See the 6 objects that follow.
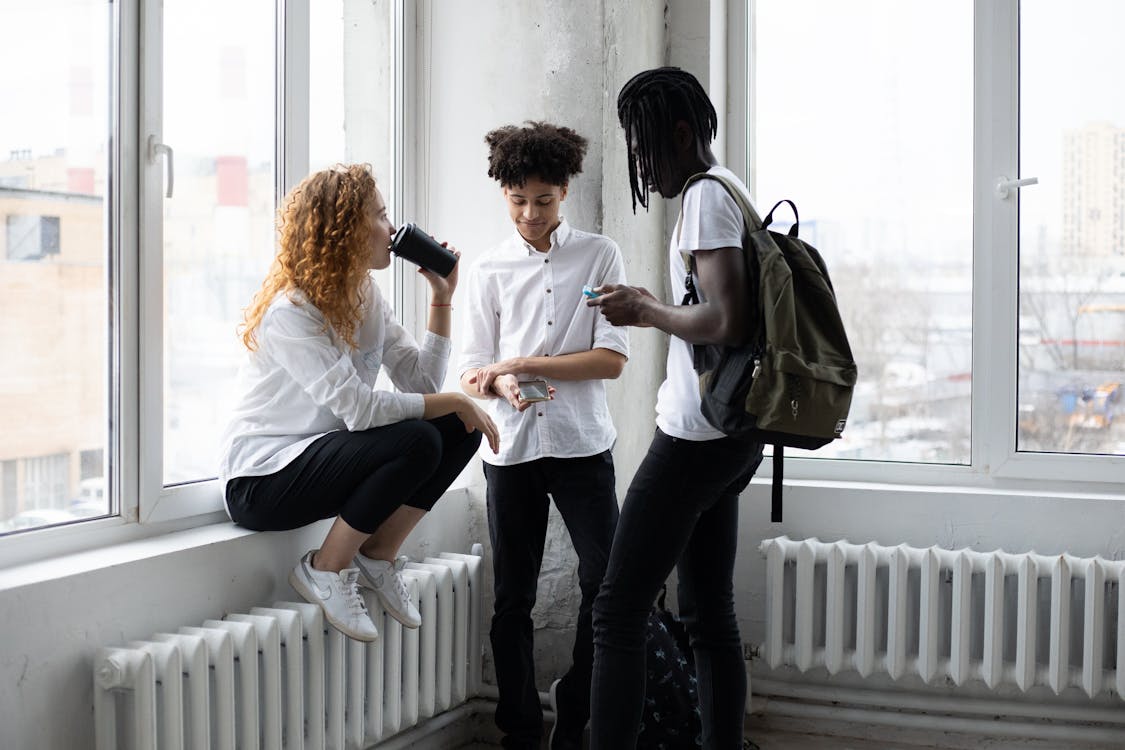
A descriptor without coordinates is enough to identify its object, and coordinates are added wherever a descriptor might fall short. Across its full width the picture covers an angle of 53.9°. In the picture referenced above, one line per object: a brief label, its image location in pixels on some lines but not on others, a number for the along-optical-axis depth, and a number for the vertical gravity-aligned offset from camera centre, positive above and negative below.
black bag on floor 2.41 -0.75
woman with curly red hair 2.08 -0.11
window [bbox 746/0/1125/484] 2.77 +0.40
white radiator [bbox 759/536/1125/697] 2.58 -0.61
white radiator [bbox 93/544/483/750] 1.76 -0.59
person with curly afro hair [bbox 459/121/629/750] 2.31 -0.07
